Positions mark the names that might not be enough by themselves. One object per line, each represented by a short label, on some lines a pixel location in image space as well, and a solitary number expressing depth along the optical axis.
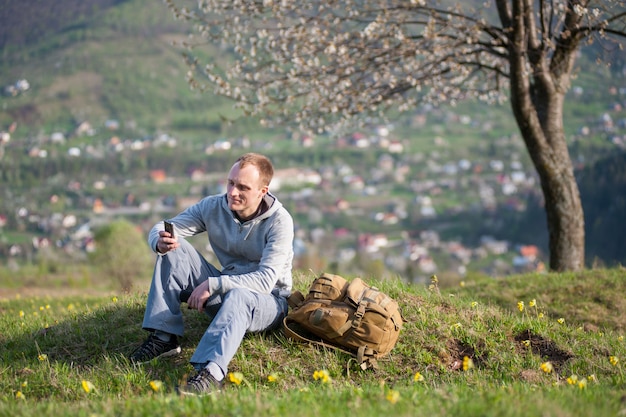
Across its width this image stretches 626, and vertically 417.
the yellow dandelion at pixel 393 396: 4.29
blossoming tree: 11.45
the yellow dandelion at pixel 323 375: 5.12
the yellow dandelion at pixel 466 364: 5.60
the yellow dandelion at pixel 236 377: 5.09
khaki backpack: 5.97
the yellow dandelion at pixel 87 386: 5.13
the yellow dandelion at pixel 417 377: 5.52
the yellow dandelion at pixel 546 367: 5.61
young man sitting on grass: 5.85
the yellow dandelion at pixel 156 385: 5.07
